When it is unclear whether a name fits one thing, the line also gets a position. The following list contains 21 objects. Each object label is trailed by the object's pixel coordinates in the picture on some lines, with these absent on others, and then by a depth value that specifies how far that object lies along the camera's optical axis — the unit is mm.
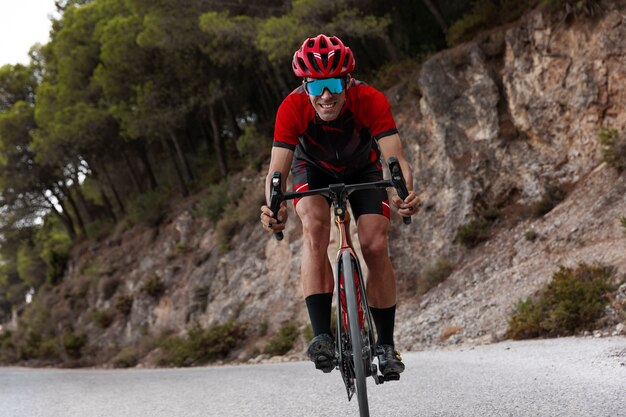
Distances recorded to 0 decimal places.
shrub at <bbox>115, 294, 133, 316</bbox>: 27817
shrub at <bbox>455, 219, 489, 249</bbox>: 16344
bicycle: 4176
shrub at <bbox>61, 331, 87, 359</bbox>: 27391
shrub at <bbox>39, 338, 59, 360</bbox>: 28352
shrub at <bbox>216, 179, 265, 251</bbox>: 23922
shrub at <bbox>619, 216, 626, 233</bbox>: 11123
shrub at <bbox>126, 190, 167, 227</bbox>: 31828
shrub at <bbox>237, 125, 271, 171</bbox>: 26514
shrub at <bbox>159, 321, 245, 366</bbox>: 18859
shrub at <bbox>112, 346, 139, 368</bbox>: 22750
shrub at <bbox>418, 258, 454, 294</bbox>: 16092
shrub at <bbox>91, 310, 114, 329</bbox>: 28453
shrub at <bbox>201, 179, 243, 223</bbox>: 26078
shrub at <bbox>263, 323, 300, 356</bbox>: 16750
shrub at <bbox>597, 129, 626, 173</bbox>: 13815
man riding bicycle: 4562
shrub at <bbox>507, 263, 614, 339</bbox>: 9562
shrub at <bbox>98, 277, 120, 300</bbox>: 30406
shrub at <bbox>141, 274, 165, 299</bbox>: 26625
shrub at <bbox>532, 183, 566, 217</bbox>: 15328
